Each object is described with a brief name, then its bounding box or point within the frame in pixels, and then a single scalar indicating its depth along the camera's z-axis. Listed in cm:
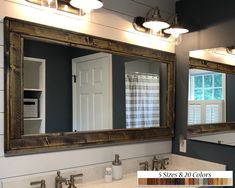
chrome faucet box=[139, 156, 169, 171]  204
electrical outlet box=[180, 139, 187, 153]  220
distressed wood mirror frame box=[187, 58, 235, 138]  198
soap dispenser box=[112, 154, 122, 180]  181
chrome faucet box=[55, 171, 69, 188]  155
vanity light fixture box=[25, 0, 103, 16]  153
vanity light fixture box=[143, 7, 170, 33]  190
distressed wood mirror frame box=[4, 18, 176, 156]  141
